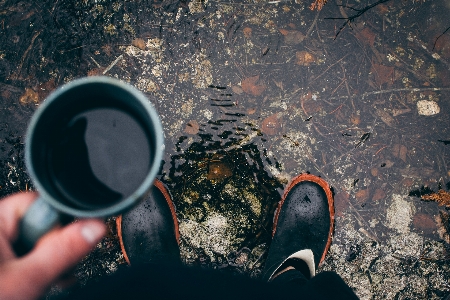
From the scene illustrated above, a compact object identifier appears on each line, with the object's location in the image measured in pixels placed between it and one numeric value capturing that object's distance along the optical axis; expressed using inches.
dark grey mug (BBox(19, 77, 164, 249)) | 14.4
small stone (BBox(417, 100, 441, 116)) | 29.7
